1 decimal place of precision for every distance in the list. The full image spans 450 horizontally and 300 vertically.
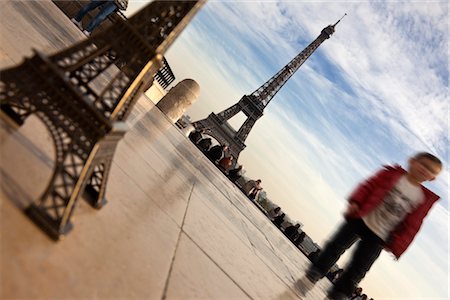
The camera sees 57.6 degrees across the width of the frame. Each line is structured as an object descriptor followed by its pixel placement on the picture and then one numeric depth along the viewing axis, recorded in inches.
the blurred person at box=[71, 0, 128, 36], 345.4
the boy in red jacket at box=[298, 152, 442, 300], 157.5
